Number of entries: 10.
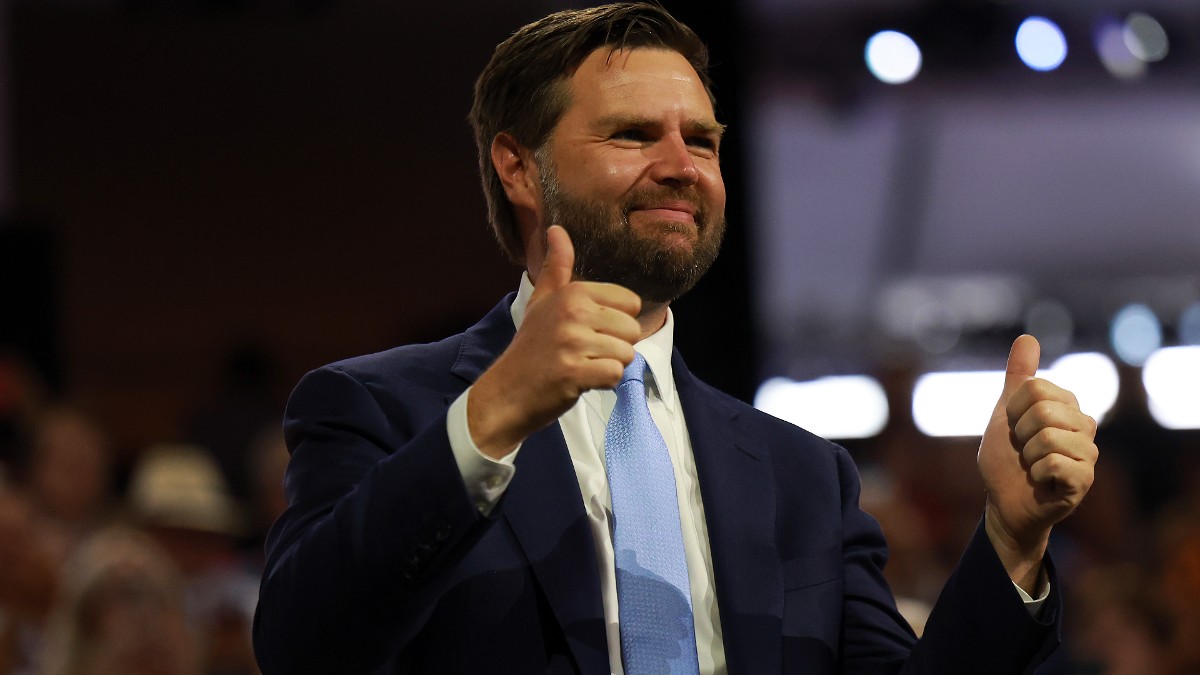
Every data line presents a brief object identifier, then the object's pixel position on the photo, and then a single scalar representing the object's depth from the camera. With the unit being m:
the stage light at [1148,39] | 14.84
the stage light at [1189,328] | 25.19
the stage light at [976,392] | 23.58
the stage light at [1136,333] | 25.45
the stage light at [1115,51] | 14.37
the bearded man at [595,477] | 2.90
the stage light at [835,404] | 24.20
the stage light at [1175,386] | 23.14
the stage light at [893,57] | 13.97
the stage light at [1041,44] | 13.76
